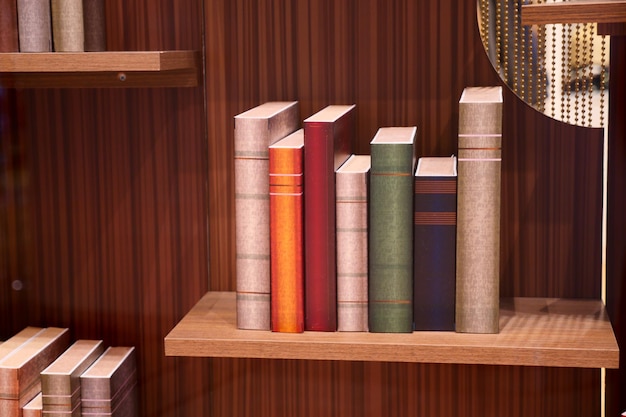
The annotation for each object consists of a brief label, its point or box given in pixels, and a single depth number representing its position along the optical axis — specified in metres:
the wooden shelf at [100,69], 1.77
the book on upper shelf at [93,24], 1.89
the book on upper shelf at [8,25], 1.82
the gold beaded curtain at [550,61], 1.88
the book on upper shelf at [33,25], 1.82
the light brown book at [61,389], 1.87
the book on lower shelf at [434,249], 1.75
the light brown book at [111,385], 1.89
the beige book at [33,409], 1.88
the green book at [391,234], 1.74
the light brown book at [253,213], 1.76
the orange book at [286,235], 1.75
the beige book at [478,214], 1.72
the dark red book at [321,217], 1.74
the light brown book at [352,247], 1.76
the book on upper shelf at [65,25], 1.83
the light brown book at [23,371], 1.88
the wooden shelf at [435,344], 1.73
